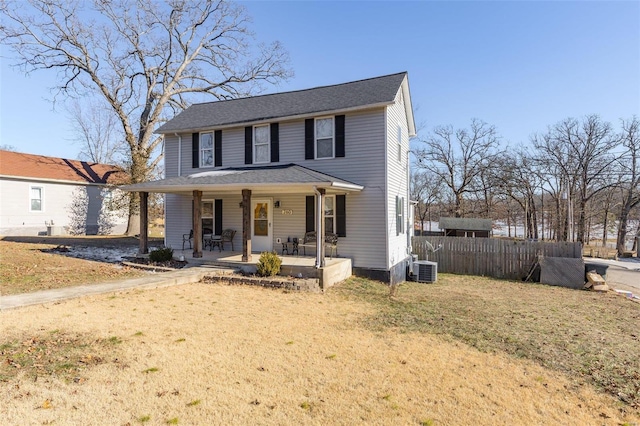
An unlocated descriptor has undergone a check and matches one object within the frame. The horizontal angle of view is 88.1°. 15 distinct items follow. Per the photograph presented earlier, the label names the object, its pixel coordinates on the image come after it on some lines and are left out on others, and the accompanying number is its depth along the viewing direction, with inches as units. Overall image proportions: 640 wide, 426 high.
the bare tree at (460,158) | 1208.8
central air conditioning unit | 475.5
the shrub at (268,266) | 373.7
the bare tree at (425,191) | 1422.2
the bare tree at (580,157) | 1106.7
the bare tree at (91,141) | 1407.5
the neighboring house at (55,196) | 746.8
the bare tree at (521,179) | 1167.0
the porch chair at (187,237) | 526.2
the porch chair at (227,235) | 506.9
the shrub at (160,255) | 437.4
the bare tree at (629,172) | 1088.8
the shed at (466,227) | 854.5
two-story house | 425.4
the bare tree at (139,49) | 820.0
